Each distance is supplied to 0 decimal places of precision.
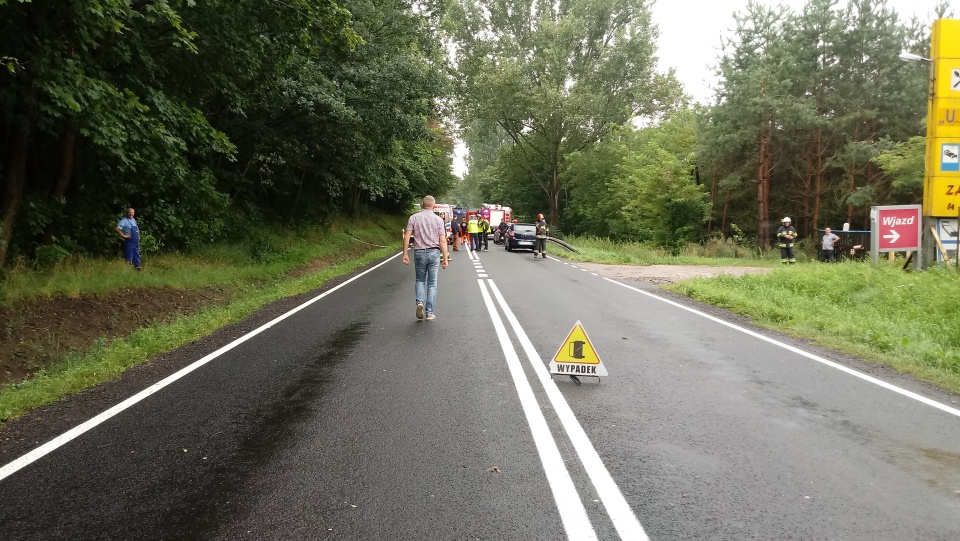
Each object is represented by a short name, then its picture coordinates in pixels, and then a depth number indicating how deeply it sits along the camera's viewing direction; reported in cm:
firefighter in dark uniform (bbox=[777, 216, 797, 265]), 2086
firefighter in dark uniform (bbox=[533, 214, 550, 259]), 2780
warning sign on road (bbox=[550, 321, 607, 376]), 618
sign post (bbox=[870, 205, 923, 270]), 1603
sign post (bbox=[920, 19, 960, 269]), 1423
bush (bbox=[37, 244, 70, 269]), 1106
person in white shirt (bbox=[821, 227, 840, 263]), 2231
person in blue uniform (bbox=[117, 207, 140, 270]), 1332
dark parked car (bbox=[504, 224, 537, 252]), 3400
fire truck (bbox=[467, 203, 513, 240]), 5250
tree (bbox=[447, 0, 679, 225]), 4319
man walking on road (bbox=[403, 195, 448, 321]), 977
